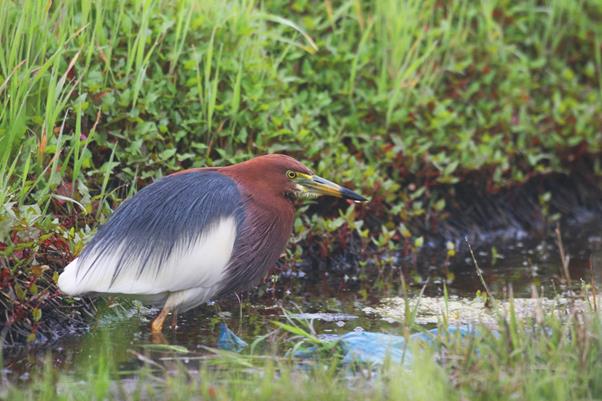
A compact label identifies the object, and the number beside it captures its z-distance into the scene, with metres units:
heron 10.43
